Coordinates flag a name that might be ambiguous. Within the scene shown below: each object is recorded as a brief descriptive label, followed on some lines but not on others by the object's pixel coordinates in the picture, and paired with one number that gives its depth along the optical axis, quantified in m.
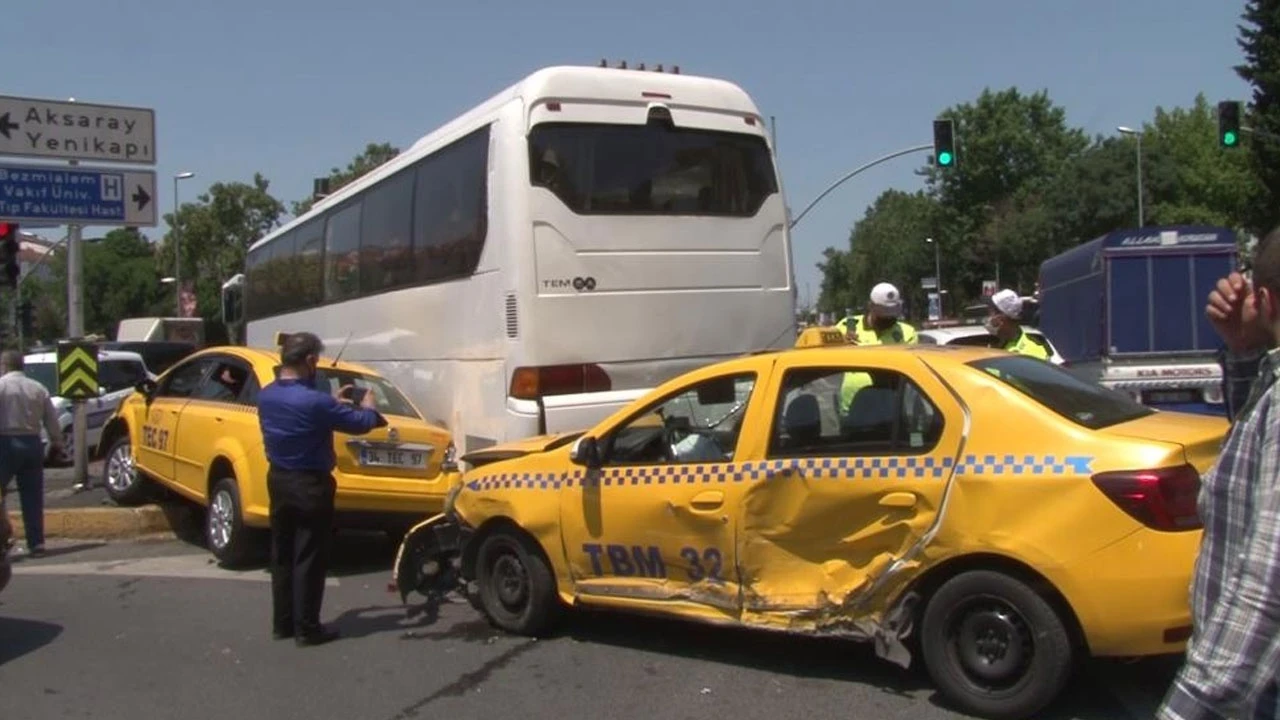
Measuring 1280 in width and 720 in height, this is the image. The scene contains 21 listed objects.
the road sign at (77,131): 12.31
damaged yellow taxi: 4.77
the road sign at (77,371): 12.41
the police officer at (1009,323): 8.07
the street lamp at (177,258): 44.73
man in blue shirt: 6.85
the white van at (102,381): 17.92
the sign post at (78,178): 12.41
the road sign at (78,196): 12.60
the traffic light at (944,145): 24.50
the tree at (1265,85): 41.81
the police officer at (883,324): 8.10
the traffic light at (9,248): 14.41
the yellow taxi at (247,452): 8.77
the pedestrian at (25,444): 9.85
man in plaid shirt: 2.09
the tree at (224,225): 49.69
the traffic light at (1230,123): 24.08
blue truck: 15.98
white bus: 8.81
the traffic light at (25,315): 24.69
